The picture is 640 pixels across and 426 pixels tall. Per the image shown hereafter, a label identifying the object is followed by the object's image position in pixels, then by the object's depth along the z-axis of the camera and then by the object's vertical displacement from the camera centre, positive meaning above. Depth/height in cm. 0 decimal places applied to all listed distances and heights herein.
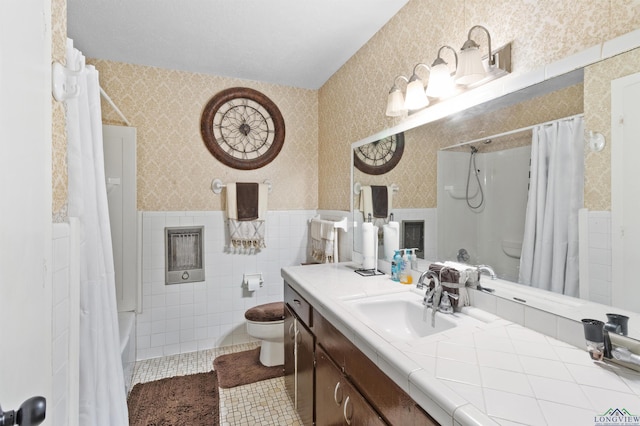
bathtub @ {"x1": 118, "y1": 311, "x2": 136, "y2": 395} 208 -95
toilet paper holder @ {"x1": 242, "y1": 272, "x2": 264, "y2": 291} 276 -64
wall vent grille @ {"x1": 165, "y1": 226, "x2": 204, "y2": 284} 262 -39
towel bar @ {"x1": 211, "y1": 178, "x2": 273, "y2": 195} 272 +21
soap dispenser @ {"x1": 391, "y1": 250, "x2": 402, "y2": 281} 176 -33
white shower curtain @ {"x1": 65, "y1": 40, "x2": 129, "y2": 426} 113 -22
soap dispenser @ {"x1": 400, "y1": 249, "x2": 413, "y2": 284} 170 -35
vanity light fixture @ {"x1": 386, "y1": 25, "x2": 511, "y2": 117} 125 +60
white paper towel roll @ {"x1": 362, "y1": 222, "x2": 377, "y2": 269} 196 -23
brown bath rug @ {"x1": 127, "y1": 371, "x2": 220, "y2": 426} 180 -123
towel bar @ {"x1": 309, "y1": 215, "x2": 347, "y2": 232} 241 -12
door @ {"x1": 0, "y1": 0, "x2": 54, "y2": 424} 55 +2
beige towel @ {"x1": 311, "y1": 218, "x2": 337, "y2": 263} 247 -27
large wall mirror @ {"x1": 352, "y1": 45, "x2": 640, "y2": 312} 106 +16
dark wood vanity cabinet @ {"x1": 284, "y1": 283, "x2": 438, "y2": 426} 90 -65
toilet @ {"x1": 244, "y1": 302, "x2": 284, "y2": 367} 229 -90
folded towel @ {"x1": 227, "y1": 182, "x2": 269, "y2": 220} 269 +8
